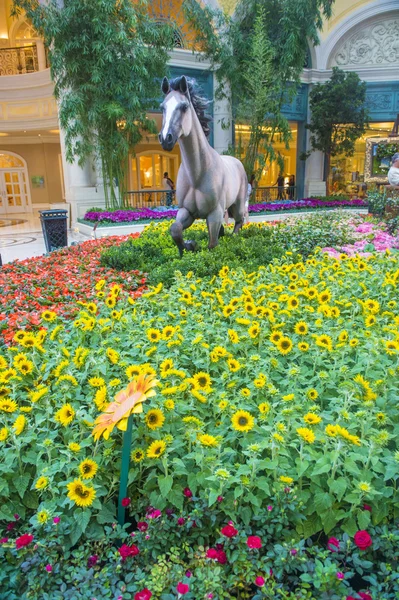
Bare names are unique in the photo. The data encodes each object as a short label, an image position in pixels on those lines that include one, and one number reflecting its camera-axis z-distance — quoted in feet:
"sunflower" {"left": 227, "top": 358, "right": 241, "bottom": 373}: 6.01
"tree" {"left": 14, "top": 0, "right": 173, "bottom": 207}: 32.19
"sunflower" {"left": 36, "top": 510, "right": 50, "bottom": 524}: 4.21
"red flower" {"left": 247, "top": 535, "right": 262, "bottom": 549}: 3.95
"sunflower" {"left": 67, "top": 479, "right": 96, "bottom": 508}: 4.28
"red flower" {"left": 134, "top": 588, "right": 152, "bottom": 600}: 3.74
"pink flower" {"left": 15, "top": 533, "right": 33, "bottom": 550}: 4.12
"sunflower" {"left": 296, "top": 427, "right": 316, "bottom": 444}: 4.64
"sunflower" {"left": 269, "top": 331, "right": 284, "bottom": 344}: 6.91
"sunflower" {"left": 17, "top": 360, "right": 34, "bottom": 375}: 6.23
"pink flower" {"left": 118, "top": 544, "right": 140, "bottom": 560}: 4.11
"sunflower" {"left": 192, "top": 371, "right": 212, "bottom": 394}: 5.65
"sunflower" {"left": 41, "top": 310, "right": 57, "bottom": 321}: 8.27
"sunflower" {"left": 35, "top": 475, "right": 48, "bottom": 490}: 4.33
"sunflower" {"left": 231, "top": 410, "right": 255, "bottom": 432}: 4.96
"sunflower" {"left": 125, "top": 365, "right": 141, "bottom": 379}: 5.61
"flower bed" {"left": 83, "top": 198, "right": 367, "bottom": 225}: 35.47
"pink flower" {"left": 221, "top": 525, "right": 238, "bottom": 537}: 4.01
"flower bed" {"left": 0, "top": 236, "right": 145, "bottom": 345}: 12.07
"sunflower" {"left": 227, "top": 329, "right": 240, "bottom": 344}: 7.21
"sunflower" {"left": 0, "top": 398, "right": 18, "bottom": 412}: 5.40
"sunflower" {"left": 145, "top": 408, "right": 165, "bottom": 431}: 4.73
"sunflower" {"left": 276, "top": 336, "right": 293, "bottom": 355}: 6.73
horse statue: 12.36
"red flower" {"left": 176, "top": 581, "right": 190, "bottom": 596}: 3.58
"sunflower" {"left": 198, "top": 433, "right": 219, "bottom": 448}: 4.71
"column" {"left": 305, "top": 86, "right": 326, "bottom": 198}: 59.26
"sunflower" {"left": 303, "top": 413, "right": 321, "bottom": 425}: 4.74
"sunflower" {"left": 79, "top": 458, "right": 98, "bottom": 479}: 4.43
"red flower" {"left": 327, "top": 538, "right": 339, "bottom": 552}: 4.11
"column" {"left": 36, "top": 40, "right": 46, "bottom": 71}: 49.62
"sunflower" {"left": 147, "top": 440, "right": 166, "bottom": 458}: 4.66
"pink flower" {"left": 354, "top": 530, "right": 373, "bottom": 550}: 3.92
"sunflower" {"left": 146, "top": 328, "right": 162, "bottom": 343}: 6.98
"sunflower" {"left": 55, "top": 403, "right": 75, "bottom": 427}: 4.95
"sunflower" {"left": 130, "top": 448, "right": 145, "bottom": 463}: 4.91
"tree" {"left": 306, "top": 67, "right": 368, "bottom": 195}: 50.90
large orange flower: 4.01
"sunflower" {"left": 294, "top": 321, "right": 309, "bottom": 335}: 7.37
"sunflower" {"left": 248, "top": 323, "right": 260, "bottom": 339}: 7.16
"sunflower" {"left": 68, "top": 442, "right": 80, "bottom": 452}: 4.74
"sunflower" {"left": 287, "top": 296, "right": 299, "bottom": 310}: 8.71
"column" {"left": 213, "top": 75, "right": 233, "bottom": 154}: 49.19
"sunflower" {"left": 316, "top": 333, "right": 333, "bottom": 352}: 6.60
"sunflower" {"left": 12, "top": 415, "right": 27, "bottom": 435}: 4.99
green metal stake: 4.28
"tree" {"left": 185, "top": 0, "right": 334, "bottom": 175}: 41.73
